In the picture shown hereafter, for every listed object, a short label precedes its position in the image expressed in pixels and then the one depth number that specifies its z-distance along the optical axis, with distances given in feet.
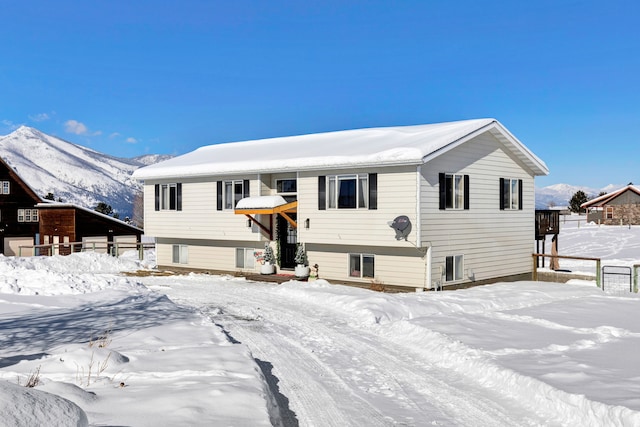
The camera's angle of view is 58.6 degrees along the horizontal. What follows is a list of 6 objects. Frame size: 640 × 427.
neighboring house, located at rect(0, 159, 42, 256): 161.89
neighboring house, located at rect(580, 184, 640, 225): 220.84
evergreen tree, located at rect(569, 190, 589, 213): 305.12
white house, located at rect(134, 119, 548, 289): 66.49
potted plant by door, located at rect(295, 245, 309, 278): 75.46
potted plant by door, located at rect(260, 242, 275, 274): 80.38
